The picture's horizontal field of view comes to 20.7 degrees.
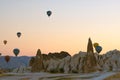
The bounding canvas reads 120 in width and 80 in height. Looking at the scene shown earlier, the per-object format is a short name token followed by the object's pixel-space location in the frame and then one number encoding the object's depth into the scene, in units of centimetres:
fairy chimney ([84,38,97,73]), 10619
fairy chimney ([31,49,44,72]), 11630
